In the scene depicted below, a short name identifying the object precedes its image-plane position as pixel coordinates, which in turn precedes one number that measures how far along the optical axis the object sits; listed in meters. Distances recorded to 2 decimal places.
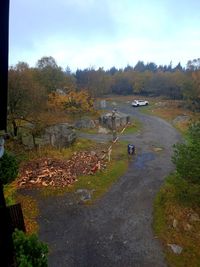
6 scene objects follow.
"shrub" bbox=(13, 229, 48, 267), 6.42
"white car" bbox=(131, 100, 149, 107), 46.90
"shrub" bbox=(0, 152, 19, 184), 10.95
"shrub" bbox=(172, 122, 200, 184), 11.81
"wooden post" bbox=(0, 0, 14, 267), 2.96
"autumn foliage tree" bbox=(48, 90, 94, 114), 29.97
